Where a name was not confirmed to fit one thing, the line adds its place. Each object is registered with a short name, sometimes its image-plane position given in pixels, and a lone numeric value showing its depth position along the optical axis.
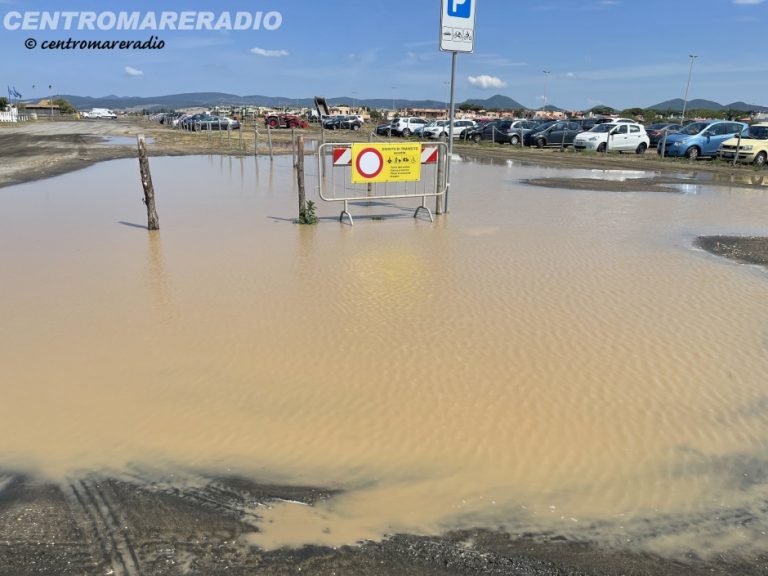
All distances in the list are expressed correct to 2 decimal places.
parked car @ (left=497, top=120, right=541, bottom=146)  38.31
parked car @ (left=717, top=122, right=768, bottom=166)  25.42
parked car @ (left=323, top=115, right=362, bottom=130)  56.44
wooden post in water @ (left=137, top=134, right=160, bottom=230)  10.88
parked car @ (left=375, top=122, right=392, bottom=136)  49.31
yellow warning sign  11.70
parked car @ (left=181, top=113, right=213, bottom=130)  52.99
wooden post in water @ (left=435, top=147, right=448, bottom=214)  12.45
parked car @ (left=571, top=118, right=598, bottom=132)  37.05
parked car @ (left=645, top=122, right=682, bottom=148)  33.91
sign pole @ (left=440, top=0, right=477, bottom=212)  11.65
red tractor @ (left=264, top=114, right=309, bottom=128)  58.24
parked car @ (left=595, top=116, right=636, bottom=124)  34.23
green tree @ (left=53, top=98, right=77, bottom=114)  113.90
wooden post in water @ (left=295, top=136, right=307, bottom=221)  11.93
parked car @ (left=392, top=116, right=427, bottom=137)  47.84
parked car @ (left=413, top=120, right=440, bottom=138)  45.46
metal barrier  11.54
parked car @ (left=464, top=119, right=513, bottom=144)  39.31
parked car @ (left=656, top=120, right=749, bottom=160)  27.55
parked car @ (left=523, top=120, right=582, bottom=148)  35.94
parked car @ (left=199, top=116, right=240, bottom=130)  52.31
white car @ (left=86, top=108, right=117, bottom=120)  96.61
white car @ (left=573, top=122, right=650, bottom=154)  31.83
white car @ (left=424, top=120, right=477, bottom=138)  43.71
